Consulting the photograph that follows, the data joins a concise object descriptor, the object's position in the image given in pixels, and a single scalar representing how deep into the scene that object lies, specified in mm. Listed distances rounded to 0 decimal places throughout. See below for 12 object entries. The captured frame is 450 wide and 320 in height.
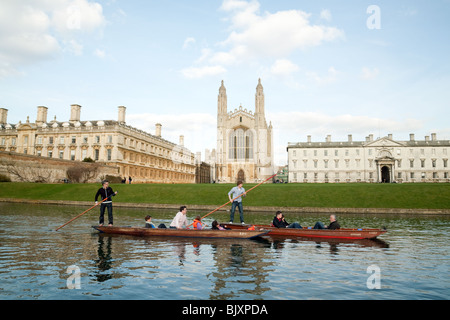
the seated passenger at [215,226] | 13811
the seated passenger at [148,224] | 14133
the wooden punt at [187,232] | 13141
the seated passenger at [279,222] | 14922
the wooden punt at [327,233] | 13547
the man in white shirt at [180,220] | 14023
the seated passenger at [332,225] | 13978
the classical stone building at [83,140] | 61344
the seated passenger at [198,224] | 14039
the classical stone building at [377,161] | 83688
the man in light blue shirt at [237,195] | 16625
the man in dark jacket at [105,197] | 15188
